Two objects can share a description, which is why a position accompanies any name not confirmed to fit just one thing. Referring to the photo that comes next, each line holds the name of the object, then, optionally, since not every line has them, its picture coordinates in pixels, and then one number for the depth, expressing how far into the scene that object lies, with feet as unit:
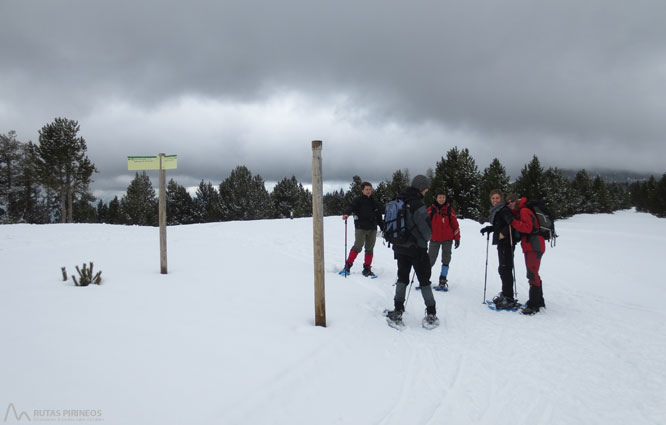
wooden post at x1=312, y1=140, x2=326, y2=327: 14.08
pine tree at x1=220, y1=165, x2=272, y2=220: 150.71
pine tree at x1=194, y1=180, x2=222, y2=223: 168.14
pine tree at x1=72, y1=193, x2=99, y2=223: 164.31
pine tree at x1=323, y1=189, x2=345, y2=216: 257.24
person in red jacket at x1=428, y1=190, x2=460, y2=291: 22.99
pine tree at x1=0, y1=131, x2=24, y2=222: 95.30
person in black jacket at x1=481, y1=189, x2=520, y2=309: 18.97
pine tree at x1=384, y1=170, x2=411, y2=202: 127.85
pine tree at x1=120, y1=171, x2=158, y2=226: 146.10
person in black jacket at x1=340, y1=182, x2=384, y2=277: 24.84
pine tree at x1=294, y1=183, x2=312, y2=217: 207.08
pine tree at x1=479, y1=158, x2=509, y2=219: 95.00
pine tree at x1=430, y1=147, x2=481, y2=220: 104.32
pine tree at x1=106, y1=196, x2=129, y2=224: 194.12
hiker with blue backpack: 15.67
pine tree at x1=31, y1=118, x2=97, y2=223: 89.51
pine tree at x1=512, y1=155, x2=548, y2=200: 100.68
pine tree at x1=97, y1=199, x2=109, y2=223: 215.88
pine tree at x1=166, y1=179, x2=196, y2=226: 172.82
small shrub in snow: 18.11
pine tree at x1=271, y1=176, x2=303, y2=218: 165.07
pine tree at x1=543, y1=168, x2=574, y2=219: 100.74
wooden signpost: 21.16
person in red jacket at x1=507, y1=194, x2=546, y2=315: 18.02
